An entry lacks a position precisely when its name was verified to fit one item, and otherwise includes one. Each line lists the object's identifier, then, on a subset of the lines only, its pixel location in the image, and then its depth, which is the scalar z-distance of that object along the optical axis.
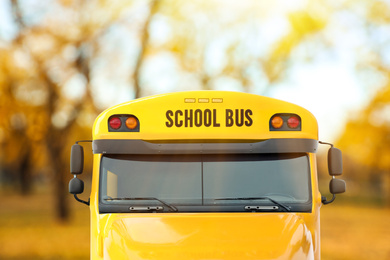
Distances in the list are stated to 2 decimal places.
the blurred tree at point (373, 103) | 29.83
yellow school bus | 5.32
